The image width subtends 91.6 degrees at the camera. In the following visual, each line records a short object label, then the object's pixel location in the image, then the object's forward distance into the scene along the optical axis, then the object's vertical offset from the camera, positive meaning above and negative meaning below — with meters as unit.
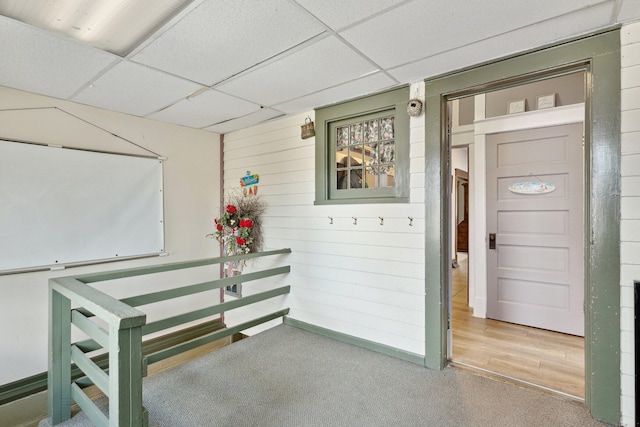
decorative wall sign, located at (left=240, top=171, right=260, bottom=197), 3.79 +0.37
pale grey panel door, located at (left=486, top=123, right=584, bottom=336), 3.20 -0.19
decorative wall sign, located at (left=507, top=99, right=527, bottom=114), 3.43 +1.18
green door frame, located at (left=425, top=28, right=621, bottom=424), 1.82 +0.07
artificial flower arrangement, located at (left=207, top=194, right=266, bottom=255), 3.61 -0.15
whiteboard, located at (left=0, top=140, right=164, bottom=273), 2.60 +0.08
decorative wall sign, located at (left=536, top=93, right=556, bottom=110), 3.25 +1.17
